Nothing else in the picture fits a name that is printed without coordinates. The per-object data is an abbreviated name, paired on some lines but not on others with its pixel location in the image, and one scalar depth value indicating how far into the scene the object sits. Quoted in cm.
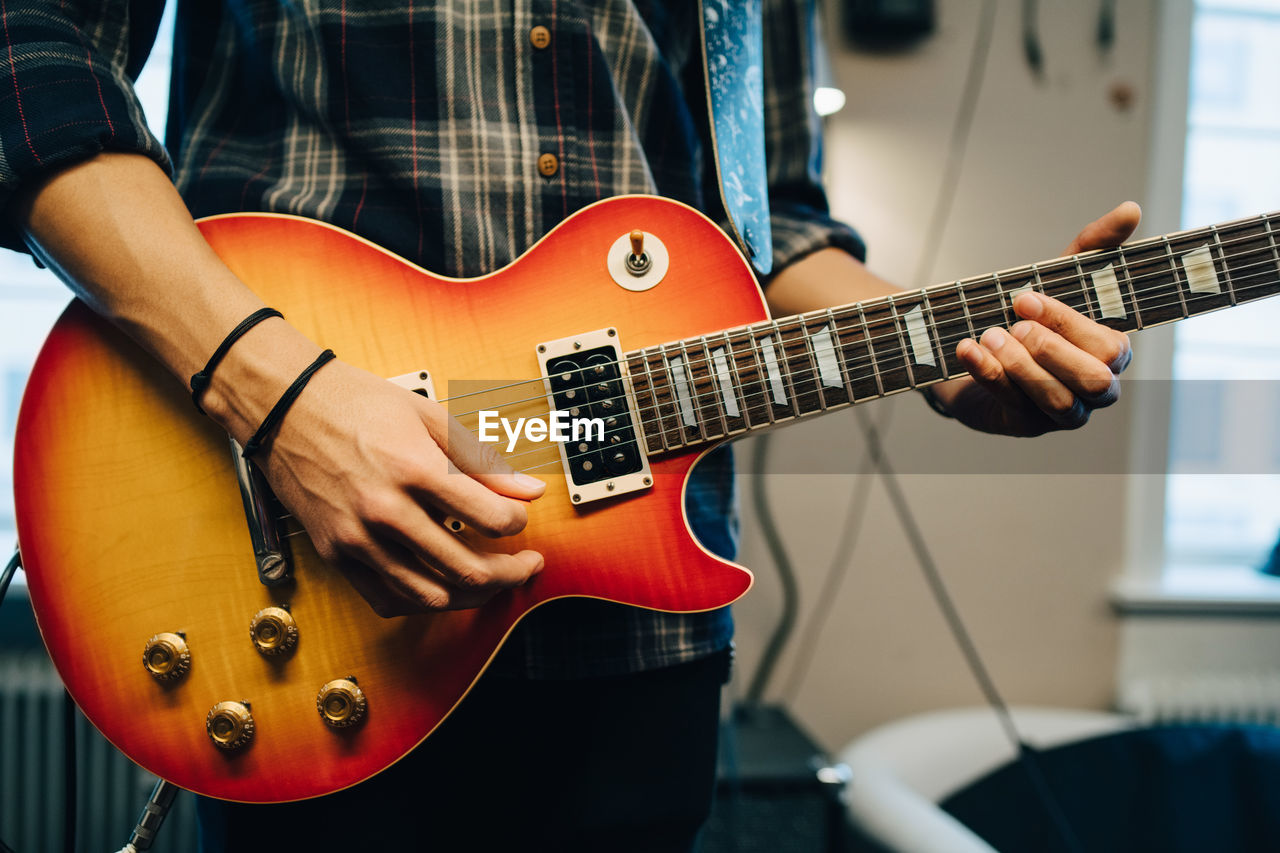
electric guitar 53
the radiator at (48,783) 175
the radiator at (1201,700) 219
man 50
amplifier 141
